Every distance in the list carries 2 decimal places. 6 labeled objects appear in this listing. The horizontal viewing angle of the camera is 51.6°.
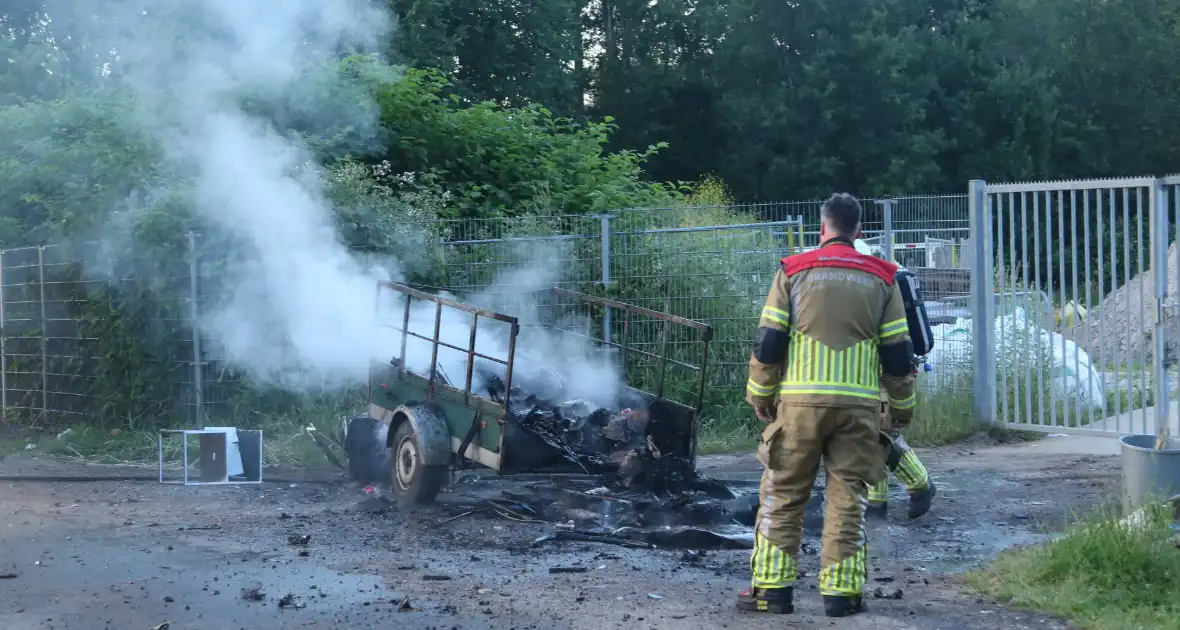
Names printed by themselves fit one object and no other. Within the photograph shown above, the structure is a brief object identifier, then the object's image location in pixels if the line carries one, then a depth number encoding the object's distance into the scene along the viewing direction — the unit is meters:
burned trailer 8.03
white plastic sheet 9.80
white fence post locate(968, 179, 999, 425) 10.30
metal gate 8.59
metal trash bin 6.88
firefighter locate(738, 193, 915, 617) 5.61
